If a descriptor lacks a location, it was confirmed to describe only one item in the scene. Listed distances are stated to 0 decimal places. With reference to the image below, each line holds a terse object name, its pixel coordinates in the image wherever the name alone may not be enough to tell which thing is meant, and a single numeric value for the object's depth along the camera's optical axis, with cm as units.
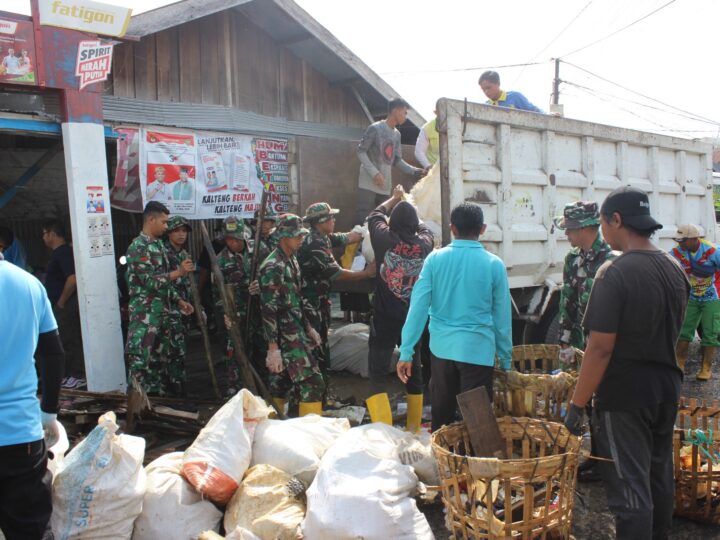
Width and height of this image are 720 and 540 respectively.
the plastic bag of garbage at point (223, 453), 281
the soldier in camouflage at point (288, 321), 405
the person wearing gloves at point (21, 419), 209
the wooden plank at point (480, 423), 285
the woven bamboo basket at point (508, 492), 234
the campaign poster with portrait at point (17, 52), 409
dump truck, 452
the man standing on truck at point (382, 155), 611
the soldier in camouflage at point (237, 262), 526
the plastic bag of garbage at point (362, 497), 251
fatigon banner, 433
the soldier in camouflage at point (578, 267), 388
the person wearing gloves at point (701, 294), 589
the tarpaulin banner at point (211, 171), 547
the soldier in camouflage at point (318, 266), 451
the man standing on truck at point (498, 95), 594
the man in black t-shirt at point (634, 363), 237
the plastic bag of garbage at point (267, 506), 259
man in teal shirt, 323
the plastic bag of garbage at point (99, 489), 248
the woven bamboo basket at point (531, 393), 330
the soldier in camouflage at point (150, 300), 473
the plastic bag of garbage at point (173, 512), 267
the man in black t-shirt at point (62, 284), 545
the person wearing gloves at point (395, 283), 412
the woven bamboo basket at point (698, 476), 291
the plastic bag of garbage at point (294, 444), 304
